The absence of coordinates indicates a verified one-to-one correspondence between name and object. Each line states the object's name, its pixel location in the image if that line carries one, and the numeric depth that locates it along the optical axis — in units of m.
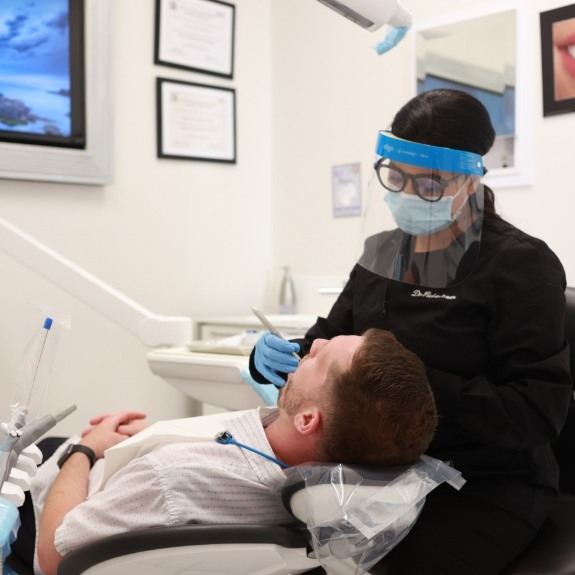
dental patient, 1.08
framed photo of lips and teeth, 2.27
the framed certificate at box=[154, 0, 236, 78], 2.89
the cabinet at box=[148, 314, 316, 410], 2.04
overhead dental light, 1.26
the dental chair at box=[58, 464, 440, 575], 1.01
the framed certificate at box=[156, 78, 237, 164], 2.90
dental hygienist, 1.19
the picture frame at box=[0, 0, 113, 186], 2.57
